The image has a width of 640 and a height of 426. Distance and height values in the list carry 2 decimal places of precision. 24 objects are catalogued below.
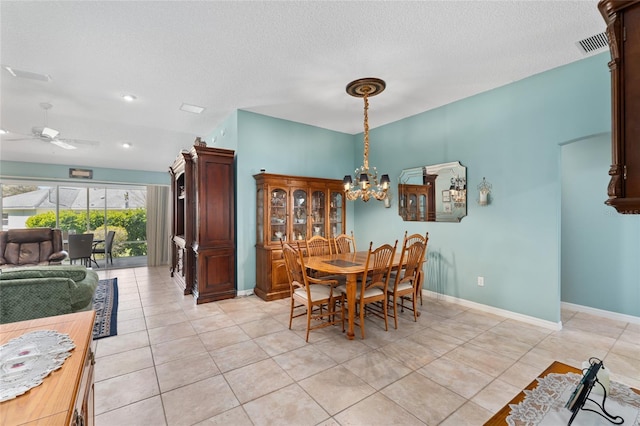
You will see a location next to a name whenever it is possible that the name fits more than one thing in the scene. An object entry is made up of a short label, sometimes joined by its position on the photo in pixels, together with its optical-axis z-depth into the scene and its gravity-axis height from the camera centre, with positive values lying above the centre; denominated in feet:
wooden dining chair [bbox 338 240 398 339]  9.93 -2.55
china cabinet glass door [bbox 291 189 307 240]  15.62 -0.06
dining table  9.82 -1.98
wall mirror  13.46 +0.98
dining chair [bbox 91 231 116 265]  23.10 -2.74
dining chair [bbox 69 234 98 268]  21.08 -2.35
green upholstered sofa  8.27 -2.41
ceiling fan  13.28 +3.94
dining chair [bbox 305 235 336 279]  13.62 -1.69
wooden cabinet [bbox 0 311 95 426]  2.51 -1.76
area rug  10.64 -4.36
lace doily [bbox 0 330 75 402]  2.87 -1.70
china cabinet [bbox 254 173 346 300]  14.34 -0.21
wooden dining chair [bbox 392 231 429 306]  12.50 -2.93
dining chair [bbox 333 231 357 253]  14.52 -1.64
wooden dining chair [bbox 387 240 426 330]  10.87 -2.62
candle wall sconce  12.44 +0.81
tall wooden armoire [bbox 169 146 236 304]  13.97 -0.55
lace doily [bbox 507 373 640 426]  3.78 -2.81
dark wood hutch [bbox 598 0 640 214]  3.95 +1.57
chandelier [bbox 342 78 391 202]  11.43 +3.04
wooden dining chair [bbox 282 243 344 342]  9.92 -2.85
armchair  17.53 -2.06
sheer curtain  24.59 -0.98
